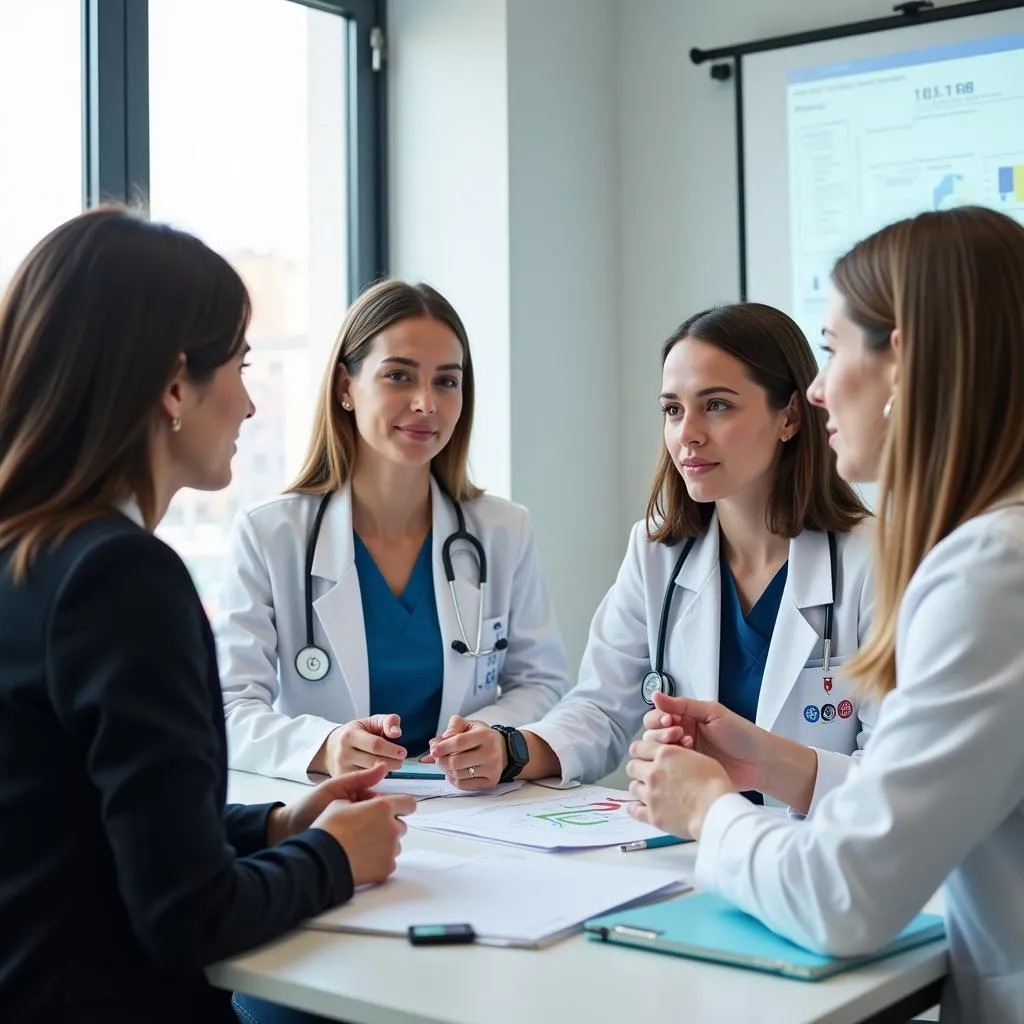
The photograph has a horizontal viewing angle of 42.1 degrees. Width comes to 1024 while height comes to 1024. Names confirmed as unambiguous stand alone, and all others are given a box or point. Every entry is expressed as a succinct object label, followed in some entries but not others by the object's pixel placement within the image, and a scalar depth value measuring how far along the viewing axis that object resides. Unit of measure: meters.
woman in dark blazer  1.11
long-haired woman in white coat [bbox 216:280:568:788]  2.23
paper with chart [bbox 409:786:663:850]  1.54
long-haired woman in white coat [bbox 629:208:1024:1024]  1.09
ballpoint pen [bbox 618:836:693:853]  1.51
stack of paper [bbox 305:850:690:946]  1.22
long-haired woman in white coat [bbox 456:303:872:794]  2.03
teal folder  1.11
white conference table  1.04
